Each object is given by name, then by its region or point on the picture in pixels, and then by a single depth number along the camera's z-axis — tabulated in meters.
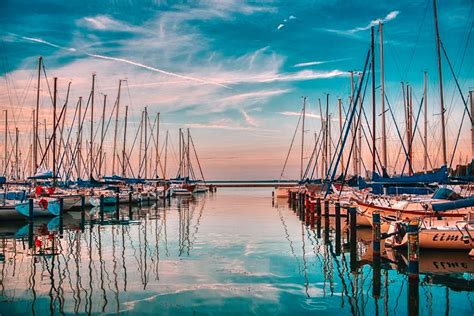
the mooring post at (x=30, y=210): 33.97
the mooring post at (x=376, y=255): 15.00
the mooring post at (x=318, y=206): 34.14
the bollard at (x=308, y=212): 38.88
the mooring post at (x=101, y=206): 40.83
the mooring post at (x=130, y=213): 40.71
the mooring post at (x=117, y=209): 39.88
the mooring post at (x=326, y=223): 26.61
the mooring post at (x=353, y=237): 19.21
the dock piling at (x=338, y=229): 22.39
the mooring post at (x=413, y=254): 14.46
